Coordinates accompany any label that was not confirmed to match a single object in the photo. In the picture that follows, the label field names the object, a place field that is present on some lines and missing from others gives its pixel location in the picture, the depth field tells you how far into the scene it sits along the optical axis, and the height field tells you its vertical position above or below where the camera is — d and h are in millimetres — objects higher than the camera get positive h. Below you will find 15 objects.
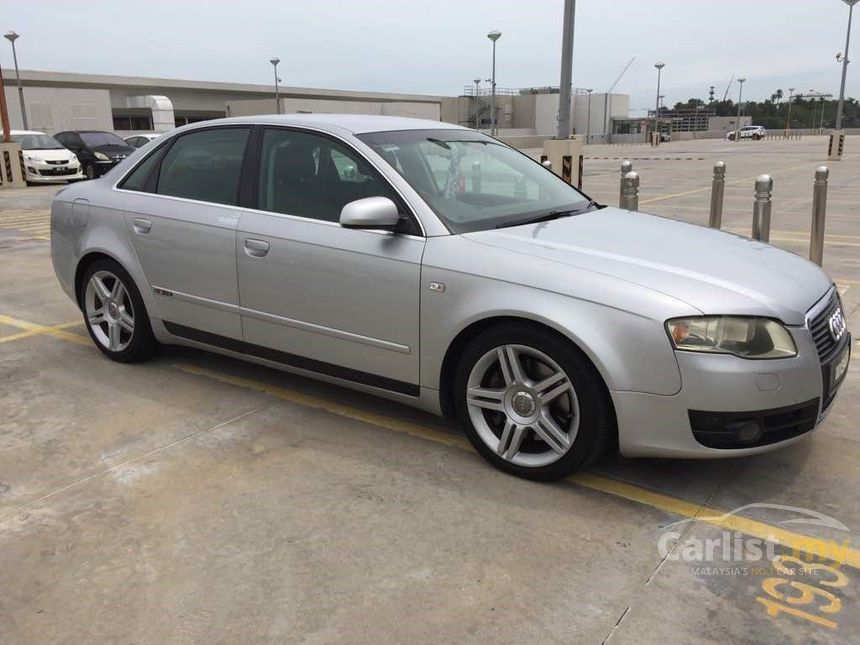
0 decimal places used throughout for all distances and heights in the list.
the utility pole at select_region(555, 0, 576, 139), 10891 +1035
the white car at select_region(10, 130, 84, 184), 20938 -620
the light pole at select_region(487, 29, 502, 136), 40344 +4937
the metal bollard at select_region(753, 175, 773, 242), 6730 -679
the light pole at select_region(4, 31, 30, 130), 35062 +4356
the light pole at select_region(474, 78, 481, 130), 80062 +2714
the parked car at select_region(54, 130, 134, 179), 22184 -337
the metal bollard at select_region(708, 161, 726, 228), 8461 -686
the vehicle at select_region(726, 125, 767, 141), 70562 -538
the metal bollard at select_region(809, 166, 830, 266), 7398 -819
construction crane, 88812 +2678
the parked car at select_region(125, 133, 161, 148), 25578 -125
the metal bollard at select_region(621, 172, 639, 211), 7715 -599
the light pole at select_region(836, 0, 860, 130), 31406 +2224
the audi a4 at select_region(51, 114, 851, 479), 3014 -706
